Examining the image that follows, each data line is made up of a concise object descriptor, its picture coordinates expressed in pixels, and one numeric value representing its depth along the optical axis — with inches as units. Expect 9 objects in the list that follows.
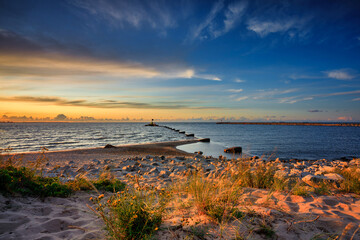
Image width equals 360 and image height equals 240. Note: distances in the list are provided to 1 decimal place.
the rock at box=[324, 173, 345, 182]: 232.4
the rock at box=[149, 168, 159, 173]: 322.3
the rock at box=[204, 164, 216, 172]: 355.9
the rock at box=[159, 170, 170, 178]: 293.7
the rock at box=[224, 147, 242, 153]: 740.0
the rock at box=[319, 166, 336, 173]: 305.4
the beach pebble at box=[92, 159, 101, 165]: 413.1
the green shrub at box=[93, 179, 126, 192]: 195.0
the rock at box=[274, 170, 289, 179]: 213.8
